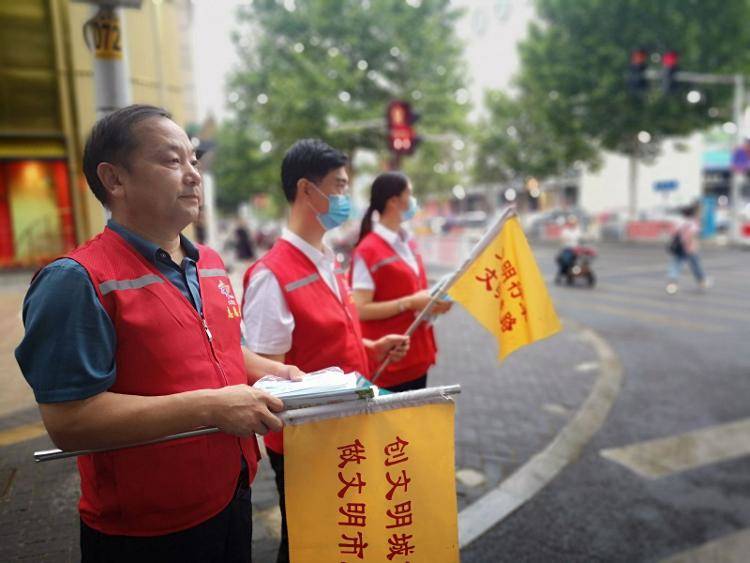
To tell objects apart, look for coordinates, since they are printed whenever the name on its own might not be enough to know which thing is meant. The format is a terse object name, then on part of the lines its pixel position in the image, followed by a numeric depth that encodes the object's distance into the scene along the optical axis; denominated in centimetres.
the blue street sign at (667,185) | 2759
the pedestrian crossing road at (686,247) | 1159
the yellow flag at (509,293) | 259
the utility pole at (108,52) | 371
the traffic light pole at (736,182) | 2097
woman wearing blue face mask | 316
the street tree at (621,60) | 2180
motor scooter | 1297
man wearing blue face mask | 223
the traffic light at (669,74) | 1623
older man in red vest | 130
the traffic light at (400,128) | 1085
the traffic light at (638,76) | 1486
